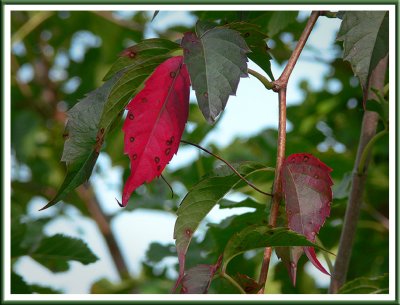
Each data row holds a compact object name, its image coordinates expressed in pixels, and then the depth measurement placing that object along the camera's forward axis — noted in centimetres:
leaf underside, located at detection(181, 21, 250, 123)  136
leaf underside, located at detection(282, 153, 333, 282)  138
